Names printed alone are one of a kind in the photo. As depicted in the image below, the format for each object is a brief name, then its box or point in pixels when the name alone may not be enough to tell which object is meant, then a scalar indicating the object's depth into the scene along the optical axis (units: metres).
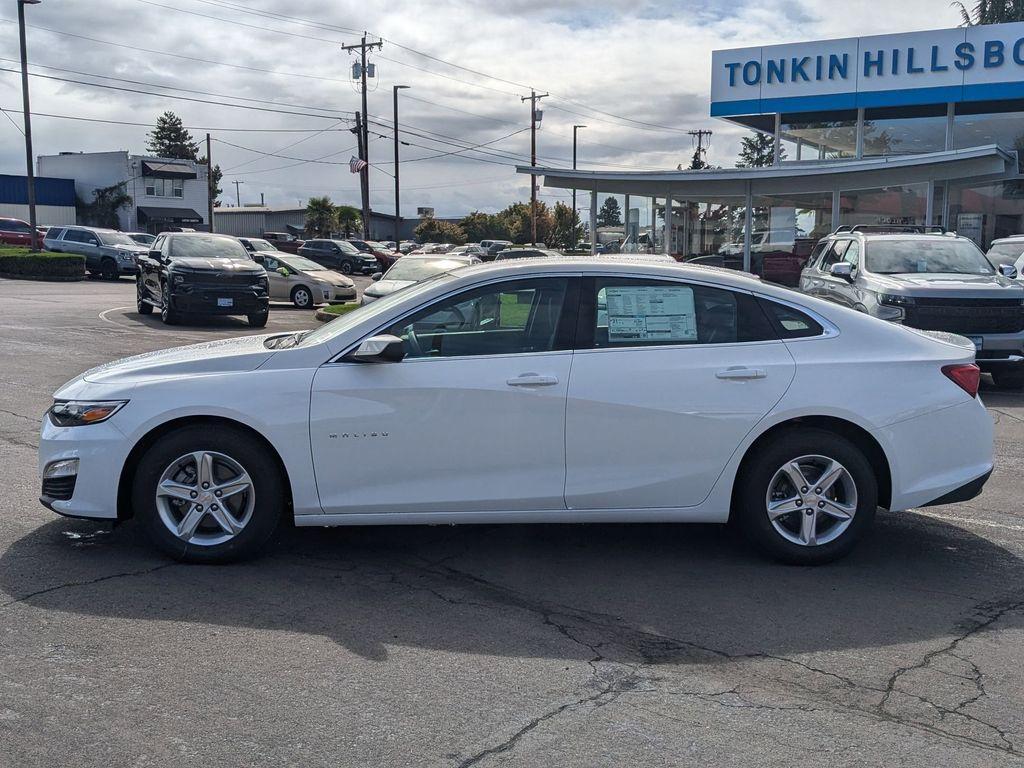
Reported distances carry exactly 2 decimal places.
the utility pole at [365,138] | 50.66
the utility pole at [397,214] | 53.66
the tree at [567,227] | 78.88
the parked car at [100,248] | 35.78
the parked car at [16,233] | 44.94
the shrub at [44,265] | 33.81
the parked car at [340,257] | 48.75
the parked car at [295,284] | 25.61
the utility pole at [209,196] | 68.64
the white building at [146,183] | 66.94
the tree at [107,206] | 67.00
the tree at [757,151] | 45.09
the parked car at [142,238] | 41.53
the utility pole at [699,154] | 92.56
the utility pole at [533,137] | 60.62
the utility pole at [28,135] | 37.28
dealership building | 27.27
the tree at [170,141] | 103.44
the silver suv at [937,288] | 11.82
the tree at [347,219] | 79.00
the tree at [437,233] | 81.31
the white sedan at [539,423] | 5.25
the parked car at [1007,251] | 15.77
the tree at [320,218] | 75.56
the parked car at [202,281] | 19.27
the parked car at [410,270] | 16.86
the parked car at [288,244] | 51.09
